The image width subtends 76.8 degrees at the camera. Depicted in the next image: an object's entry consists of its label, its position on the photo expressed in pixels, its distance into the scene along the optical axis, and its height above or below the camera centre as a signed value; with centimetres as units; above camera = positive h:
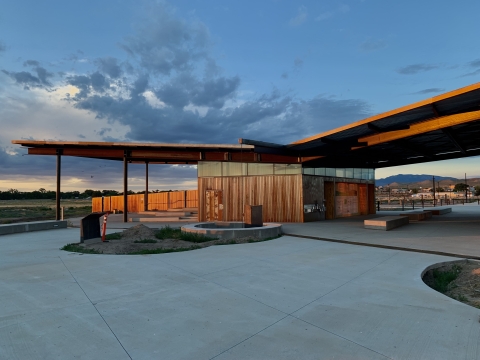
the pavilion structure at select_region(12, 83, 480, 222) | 1580 +236
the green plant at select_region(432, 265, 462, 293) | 602 -188
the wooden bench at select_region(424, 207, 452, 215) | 2473 -163
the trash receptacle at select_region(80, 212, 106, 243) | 1114 -112
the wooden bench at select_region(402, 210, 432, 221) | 1955 -158
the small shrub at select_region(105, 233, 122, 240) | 1229 -165
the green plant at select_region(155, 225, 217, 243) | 1119 -157
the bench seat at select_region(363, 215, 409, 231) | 1398 -146
